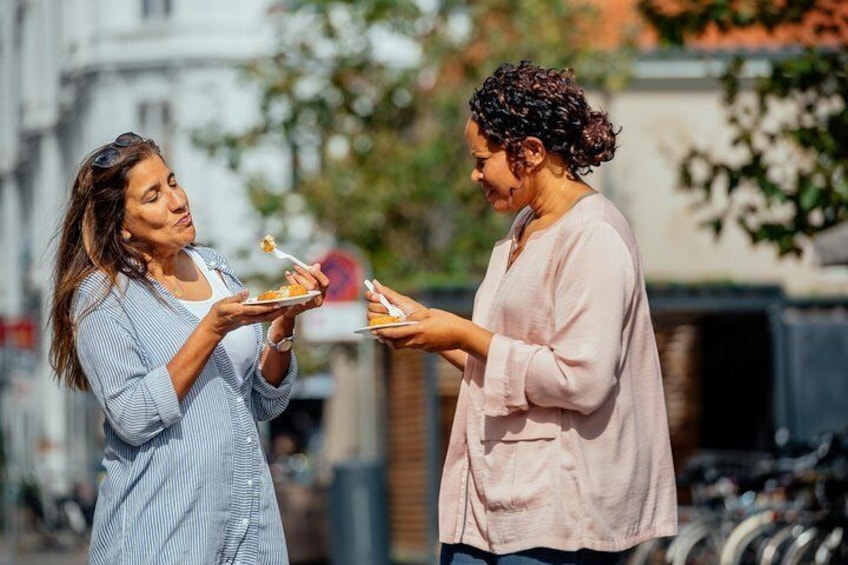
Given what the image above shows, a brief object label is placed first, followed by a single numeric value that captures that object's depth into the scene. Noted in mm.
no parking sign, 18047
